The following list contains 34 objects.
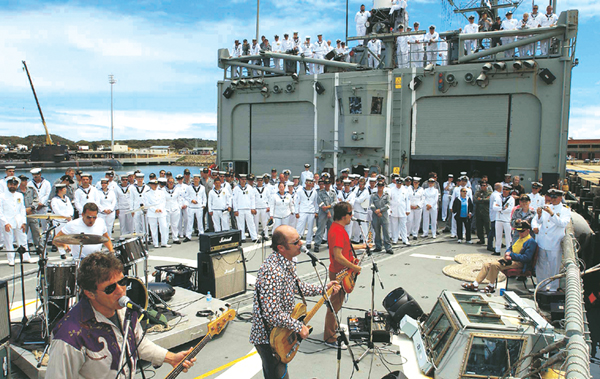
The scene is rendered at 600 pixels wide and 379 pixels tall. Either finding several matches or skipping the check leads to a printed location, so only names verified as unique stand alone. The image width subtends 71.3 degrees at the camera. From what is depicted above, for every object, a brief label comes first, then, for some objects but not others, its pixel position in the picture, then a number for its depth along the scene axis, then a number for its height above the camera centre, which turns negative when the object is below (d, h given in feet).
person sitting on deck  23.62 -6.03
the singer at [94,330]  7.27 -3.28
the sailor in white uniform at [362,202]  35.86 -4.15
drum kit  15.38 -5.11
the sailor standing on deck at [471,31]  48.29 +14.53
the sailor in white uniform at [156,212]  36.70 -5.42
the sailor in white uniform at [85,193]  33.78 -3.55
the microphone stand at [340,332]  11.09 -4.70
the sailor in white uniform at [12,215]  30.81 -4.98
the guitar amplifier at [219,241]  21.44 -4.70
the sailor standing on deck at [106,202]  34.88 -4.42
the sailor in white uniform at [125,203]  37.91 -4.82
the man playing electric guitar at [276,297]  10.71 -3.80
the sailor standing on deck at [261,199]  40.37 -4.58
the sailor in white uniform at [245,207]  39.14 -5.19
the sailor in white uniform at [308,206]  37.45 -4.81
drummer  18.76 -3.50
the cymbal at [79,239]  15.25 -3.29
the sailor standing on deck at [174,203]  38.70 -4.93
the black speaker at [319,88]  52.31 +8.10
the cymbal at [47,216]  17.75 -2.89
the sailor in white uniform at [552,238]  23.50 -4.66
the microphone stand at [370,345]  16.31 -7.56
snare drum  17.89 -4.36
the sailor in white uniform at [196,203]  39.65 -4.92
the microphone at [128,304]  7.67 -2.83
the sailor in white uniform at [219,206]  39.09 -5.11
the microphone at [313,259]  12.04 -3.04
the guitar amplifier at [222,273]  21.35 -6.36
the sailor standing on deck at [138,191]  37.29 -3.65
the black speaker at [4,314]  13.08 -5.25
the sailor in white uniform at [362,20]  53.62 +17.12
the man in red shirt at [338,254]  16.43 -4.03
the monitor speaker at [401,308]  18.60 -6.85
